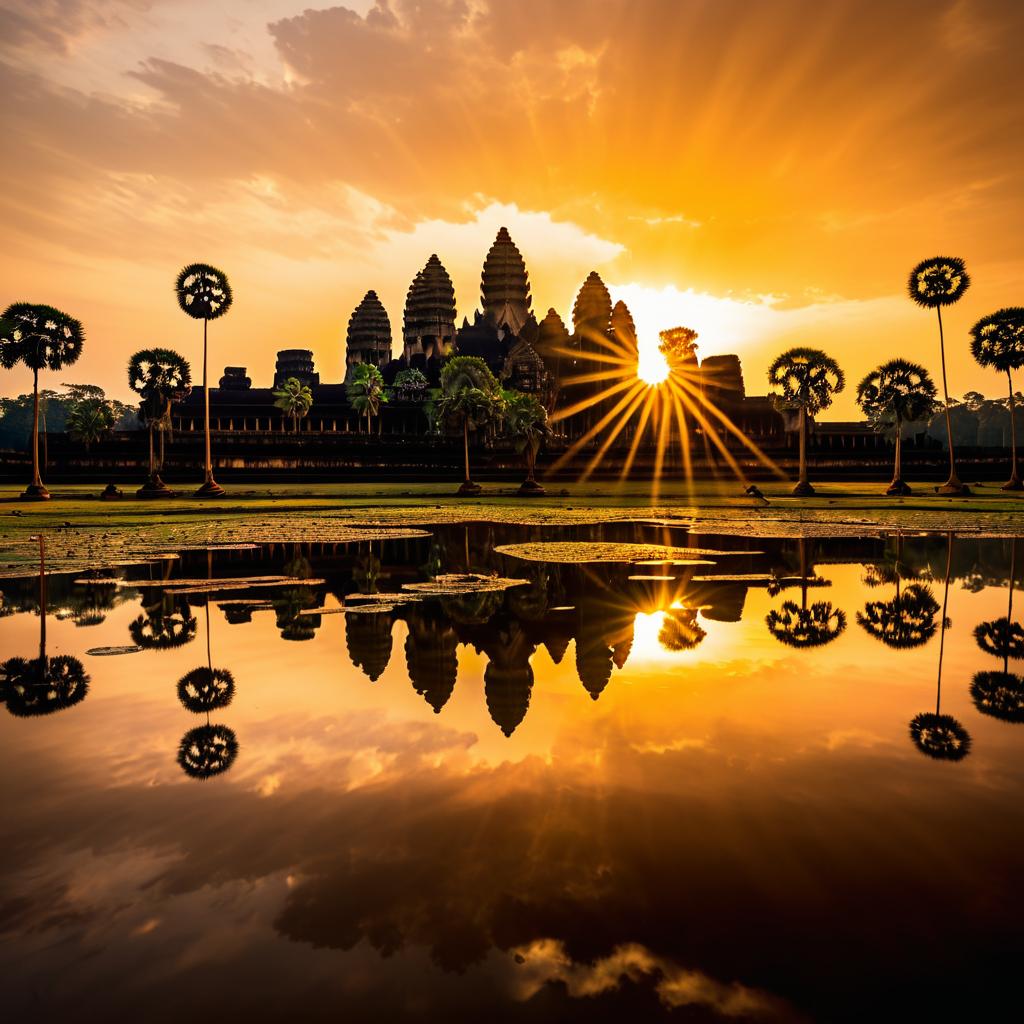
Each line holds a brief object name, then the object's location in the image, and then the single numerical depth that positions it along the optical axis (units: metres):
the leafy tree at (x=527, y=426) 50.59
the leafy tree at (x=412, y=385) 102.06
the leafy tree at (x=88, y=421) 74.00
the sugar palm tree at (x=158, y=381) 52.81
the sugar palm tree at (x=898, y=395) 53.34
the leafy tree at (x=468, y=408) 50.28
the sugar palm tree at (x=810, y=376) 56.16
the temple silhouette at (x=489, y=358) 88.75
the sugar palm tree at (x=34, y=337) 47.16
